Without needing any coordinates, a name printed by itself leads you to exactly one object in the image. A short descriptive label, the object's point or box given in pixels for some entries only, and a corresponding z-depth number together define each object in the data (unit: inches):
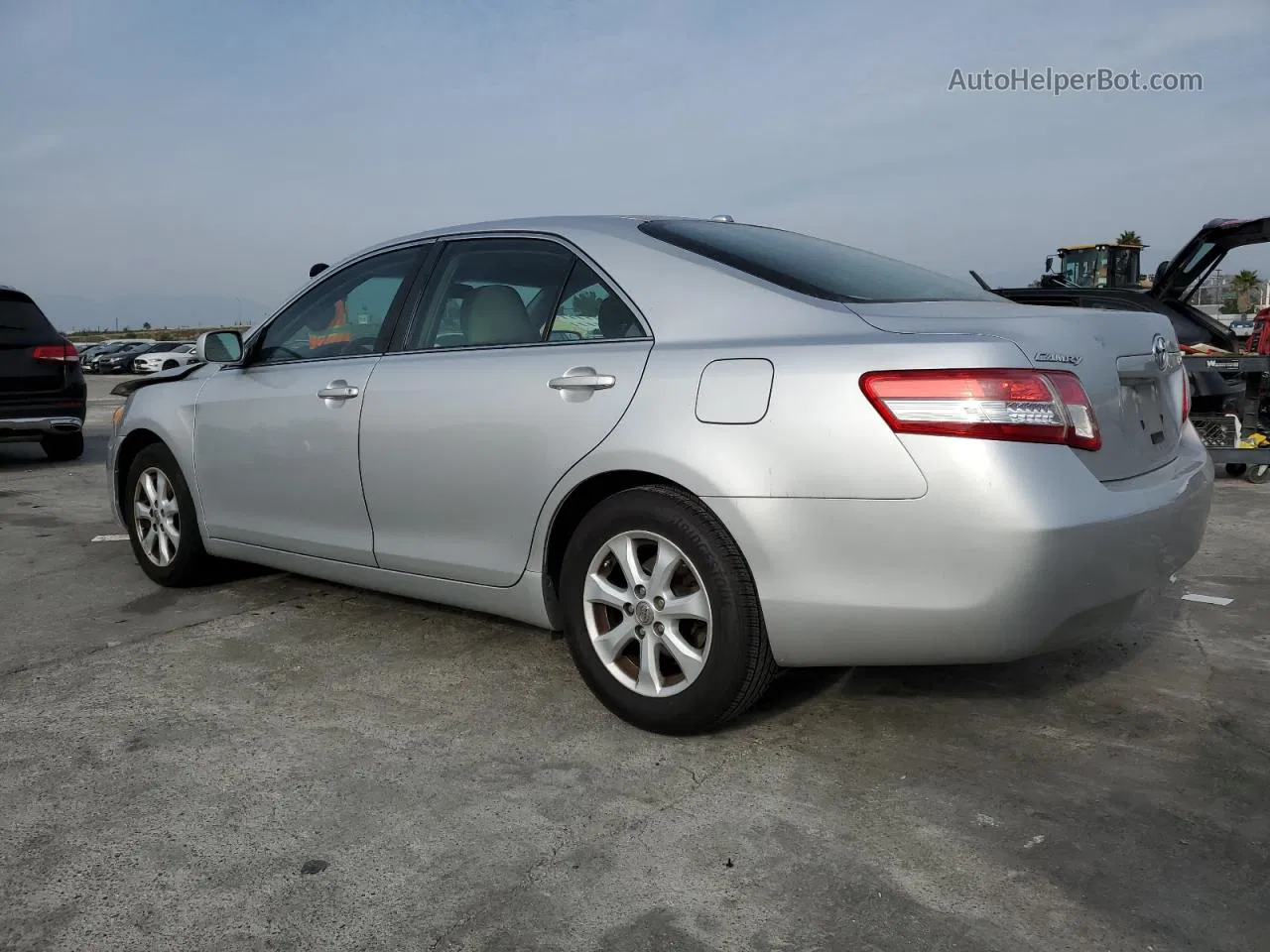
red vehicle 391.2
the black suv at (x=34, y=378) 370.9
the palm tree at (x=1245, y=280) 2603.3
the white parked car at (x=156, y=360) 1507.1
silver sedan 101.2
